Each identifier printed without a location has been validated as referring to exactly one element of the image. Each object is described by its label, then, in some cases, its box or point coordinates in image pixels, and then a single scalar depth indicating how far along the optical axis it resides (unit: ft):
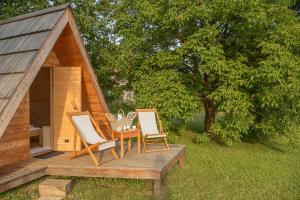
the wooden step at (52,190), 16.98
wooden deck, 16.38
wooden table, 21.16
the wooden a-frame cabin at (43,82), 16.51
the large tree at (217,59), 28.19
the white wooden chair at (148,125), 22.84
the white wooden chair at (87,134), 18.71
